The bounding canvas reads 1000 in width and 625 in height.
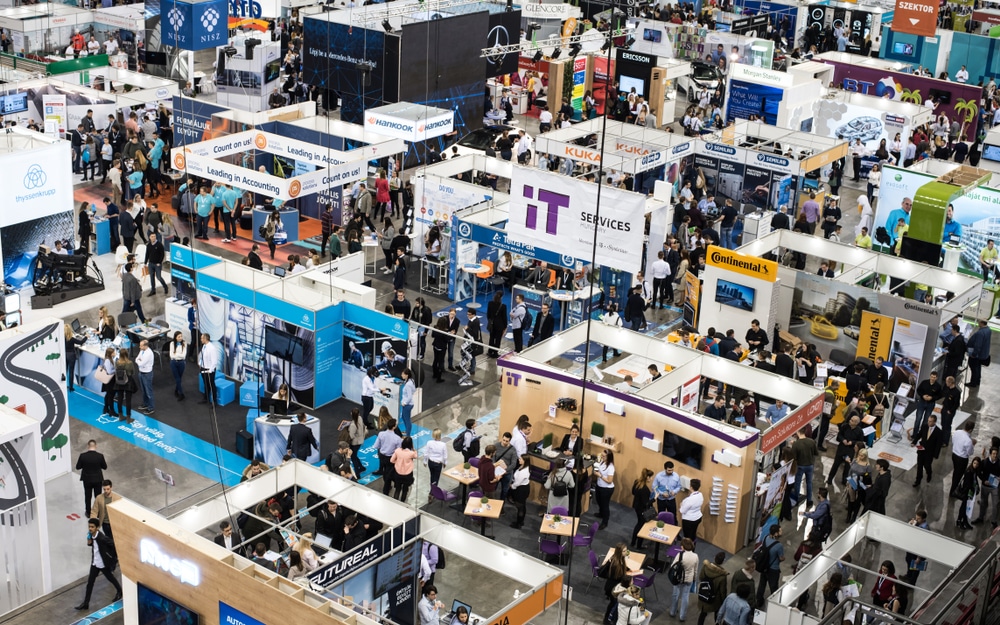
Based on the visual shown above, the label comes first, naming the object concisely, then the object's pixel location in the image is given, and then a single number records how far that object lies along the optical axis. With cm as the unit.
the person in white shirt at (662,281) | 2127
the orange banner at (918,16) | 2930
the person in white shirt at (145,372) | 1691
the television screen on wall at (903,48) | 3494
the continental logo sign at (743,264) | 1922
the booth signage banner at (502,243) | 2038
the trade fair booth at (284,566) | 1095
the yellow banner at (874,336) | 1858
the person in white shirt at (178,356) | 1722
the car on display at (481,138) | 2935
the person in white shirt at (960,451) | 1566
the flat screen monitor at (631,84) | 3178
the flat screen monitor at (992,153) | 2608
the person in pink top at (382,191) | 2425
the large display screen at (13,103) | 2667
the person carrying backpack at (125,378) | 1666
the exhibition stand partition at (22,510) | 1261
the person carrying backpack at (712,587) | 1278
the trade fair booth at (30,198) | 1977
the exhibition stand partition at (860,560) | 1166
